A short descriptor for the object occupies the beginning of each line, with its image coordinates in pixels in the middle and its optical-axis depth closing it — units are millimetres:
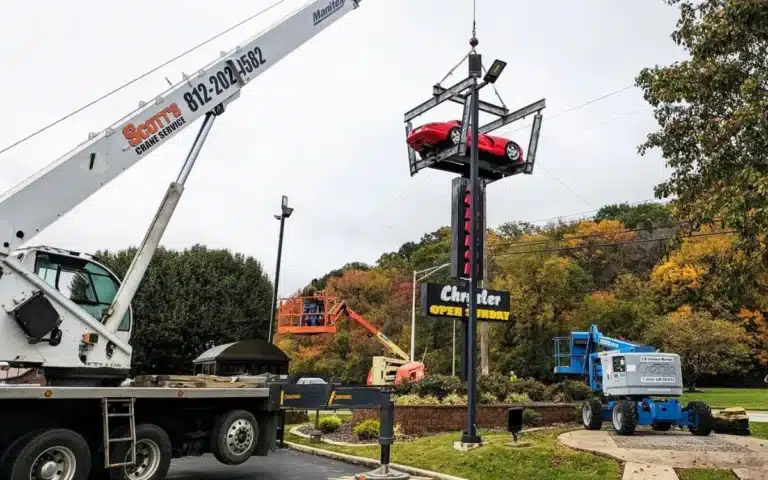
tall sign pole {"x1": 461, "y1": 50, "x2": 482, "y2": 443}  12539
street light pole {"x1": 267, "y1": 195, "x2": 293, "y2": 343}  26117
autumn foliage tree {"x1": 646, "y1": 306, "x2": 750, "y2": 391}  39462
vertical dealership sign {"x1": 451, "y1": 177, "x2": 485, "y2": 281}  21828
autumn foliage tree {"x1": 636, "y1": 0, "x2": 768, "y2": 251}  10172
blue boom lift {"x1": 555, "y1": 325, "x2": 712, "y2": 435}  15375
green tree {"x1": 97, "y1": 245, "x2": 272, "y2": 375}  34219
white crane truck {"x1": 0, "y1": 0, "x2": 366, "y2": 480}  8156
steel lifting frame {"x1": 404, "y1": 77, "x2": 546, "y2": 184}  18531
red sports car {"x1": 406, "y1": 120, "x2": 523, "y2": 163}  22516
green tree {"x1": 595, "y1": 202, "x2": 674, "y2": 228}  59406
